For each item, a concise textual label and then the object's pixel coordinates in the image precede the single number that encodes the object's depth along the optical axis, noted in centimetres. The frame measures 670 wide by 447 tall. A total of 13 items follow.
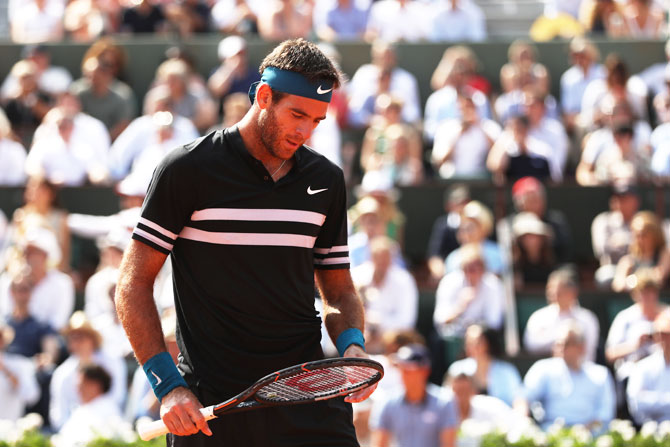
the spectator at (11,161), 1248
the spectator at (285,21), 1440
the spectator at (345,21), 1494
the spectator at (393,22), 1489
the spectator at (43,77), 1394
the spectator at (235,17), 1505
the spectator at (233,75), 1348
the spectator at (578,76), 1376
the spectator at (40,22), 1550
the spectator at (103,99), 1355
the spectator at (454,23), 1501
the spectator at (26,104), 1362
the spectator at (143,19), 1529
